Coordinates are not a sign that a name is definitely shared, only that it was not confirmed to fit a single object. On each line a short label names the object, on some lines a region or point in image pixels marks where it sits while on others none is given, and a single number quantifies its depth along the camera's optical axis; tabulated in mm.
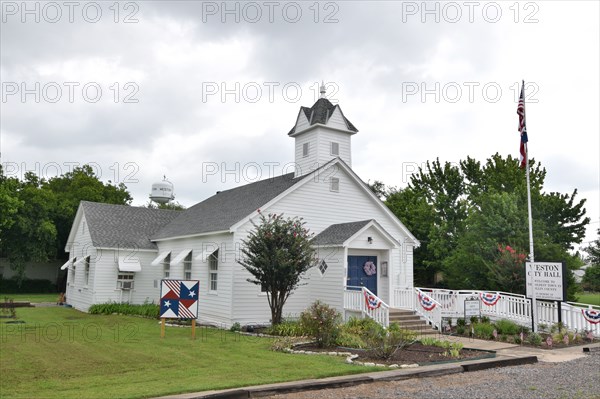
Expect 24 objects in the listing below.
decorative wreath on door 18797
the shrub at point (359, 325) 14367
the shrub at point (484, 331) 15195
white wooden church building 17828
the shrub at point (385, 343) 10906
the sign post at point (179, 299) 13883
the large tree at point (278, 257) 15781
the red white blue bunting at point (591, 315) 15070
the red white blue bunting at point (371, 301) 15750
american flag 16109
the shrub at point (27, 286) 37188
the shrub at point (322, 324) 12555
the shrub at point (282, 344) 12069
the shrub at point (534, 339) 13947
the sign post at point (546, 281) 14922
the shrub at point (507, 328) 15338
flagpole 15227
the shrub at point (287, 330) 15195
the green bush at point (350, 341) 12552
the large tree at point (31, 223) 34250
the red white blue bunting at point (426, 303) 16844
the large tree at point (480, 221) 22031
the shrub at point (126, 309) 20644
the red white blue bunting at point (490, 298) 17341
